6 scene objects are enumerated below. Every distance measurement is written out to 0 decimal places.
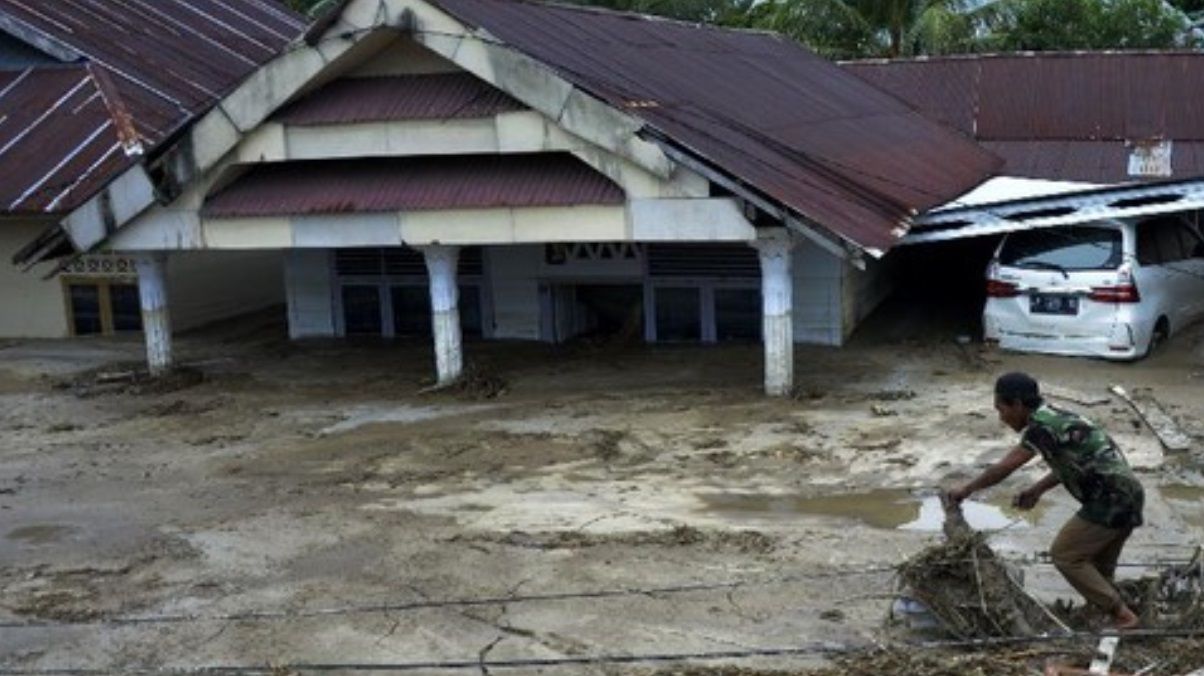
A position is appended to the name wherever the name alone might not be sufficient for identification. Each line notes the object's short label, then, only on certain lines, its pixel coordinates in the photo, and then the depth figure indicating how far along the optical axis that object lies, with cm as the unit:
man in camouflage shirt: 671
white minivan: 1416
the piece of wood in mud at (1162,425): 1087
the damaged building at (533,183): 1325
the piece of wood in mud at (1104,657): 634
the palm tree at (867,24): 2745
